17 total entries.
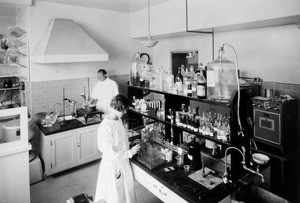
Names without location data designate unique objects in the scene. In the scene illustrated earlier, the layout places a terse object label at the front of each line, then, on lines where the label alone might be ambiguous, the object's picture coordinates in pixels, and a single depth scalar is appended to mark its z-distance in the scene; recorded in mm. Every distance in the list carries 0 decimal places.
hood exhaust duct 4102
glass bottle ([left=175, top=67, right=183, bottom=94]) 2845
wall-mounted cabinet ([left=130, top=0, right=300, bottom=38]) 2822
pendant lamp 3162
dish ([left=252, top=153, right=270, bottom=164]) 2362
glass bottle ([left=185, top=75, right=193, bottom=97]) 2648
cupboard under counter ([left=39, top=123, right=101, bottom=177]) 4094
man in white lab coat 5121
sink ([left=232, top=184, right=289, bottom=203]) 2087
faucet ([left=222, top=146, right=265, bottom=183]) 2178
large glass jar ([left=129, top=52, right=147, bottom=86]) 3645
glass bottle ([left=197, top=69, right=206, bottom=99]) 2430
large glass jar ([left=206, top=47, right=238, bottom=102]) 2357
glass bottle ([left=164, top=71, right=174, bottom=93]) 3047
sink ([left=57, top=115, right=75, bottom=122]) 4679
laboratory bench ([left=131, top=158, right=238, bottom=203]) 2078
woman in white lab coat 2545
